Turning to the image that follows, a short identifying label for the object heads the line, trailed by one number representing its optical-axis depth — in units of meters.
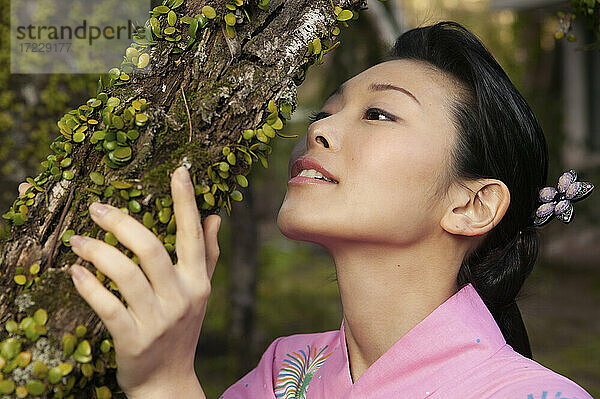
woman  1.00
